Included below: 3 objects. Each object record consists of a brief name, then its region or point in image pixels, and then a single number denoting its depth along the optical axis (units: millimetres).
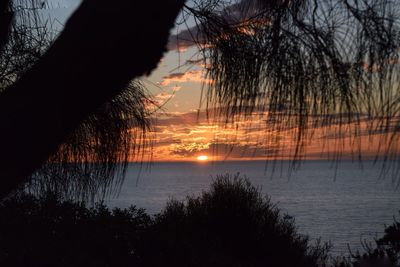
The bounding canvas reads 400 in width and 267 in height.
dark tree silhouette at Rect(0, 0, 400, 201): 1536
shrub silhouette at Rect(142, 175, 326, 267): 10836
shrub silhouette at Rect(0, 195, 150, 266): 7328
